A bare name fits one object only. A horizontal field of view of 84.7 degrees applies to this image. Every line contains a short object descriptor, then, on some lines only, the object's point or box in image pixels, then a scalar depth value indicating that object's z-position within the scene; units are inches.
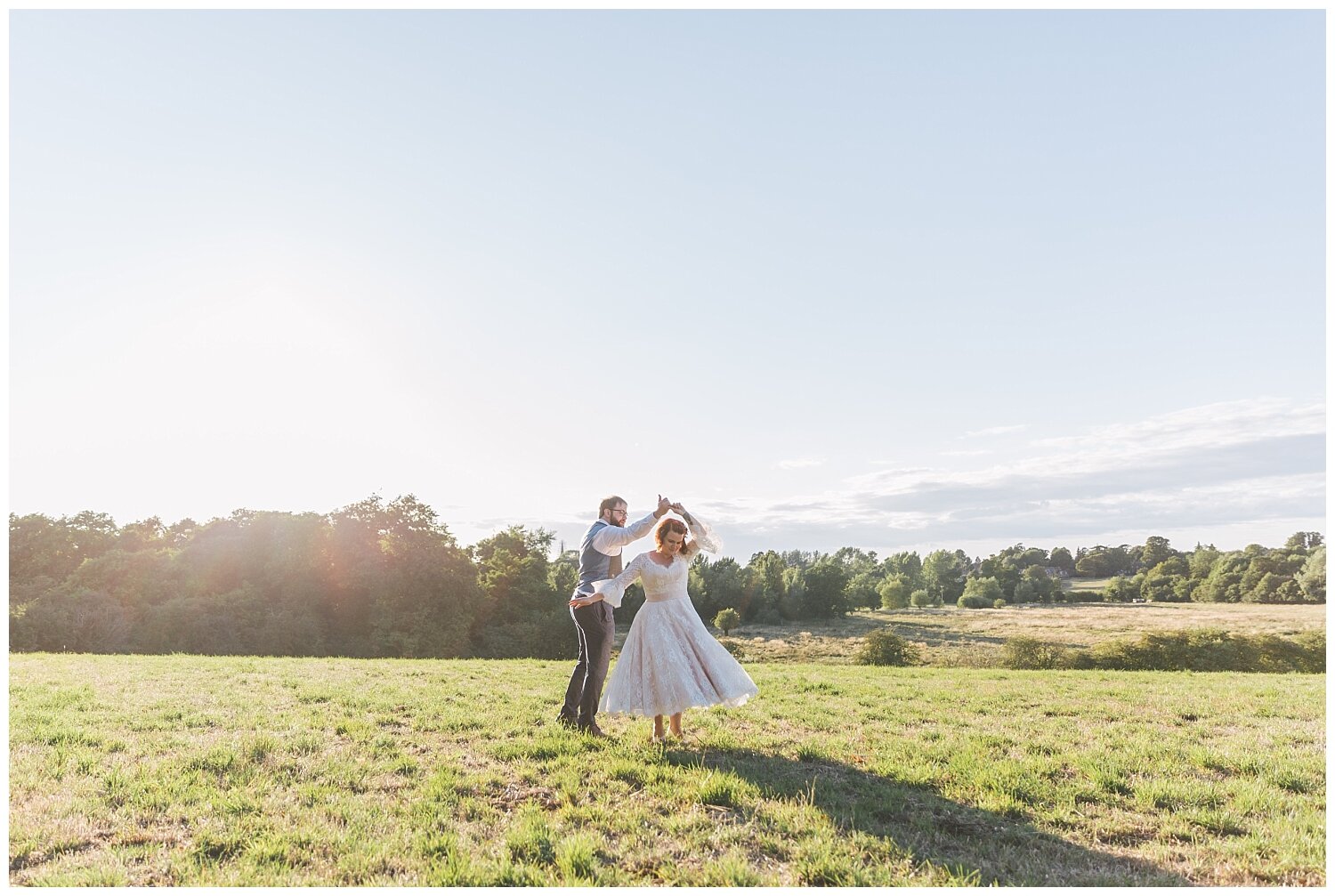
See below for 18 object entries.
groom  327.3
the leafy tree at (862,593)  3459.6
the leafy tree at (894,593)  3789.4
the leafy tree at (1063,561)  5792.3
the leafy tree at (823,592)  3230.8
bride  304.3
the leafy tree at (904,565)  4890.8
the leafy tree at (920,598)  3811.5
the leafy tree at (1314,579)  3161.4
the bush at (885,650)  1259.8
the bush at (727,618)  2374.0
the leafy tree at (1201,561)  4183.1
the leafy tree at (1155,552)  4945.9
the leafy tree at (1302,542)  3912.4
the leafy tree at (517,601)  1582.2
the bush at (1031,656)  1050.7
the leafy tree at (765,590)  3011.8
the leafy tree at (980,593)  3954.2
